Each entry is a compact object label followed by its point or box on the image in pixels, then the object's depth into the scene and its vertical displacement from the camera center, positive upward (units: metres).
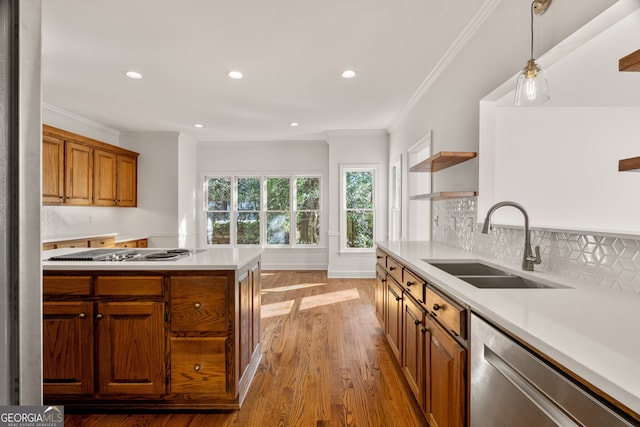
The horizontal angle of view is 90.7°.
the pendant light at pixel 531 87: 1.46 +0.59
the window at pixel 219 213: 6.74 -0.05
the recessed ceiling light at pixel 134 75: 3.29 +1.44
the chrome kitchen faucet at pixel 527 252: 1.63 -0.21
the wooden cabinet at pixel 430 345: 1.29 -0.69
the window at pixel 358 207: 5.85 +0.08
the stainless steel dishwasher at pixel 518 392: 0.70 -0.48
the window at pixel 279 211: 6.68 +0.00
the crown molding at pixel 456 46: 2.21 +1.42
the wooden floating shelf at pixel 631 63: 0.84 +0.41
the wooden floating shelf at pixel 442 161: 2.38 +0.44
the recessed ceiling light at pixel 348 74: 3.28 +1.45
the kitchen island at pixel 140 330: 1.90 -0.73
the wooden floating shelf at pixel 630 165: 0.90 +0.14
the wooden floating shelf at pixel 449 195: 2.37 +0.14
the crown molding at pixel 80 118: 4.33 +1.40
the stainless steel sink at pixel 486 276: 1.61 -0.36
